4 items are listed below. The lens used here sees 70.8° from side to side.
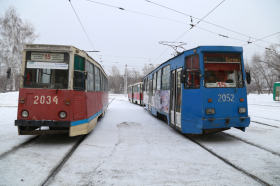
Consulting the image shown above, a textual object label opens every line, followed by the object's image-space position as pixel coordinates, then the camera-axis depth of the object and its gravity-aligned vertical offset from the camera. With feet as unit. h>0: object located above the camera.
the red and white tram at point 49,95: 17.62 -0.04
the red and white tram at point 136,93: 73.46 +0.52
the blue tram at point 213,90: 18.76 +0.41
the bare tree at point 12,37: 89.04 +26.93
